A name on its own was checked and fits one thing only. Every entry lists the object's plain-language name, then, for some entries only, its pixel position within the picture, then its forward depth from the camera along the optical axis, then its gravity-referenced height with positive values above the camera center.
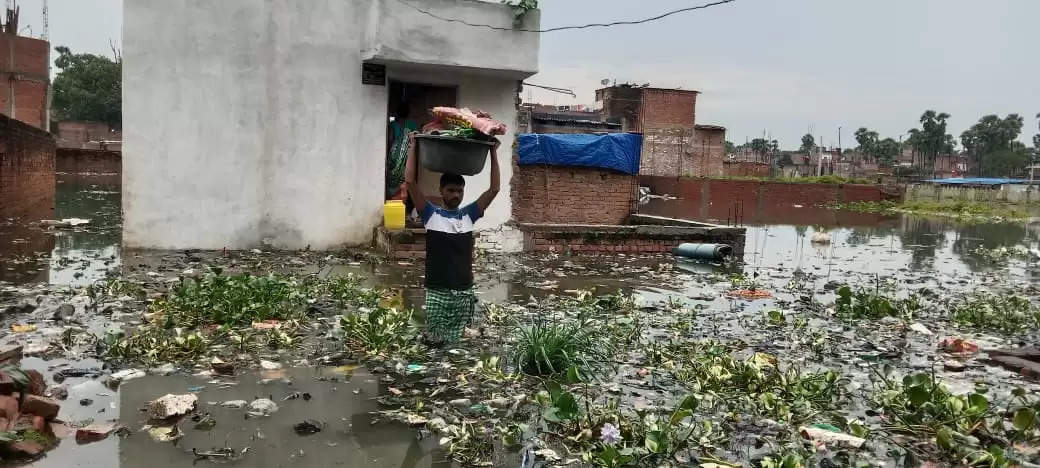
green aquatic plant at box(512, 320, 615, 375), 4.59 -1.05
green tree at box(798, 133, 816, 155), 76.12 +5.86
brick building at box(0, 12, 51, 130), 32.62 +3.93
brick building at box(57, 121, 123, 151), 43.31 +2.18
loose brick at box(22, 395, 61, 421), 3.35 -1.13
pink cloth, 5.38 +0.49
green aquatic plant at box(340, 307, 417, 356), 5.05 -1.10
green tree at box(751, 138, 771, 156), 68.69 +5.00
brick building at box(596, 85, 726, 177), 41.44 +4.01
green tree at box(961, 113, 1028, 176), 68.75 +6.19
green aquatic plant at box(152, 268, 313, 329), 5.64 -1.04
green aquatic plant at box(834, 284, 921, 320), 7.03 -1.05
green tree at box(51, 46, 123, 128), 49.44 +5.50
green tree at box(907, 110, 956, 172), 62.53 +5.83
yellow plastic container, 10.70 -0.49
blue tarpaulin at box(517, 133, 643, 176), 12.70 +0.69
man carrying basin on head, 5.06 -0.47
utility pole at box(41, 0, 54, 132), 33.19 +2.39
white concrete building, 9.88 +1.00
